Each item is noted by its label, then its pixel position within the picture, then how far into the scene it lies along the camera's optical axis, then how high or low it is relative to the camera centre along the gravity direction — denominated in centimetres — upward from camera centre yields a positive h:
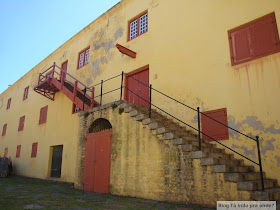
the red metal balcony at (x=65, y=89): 1204 +470
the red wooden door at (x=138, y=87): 1065 +361
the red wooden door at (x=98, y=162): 852 +8
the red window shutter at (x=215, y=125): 759 +131
